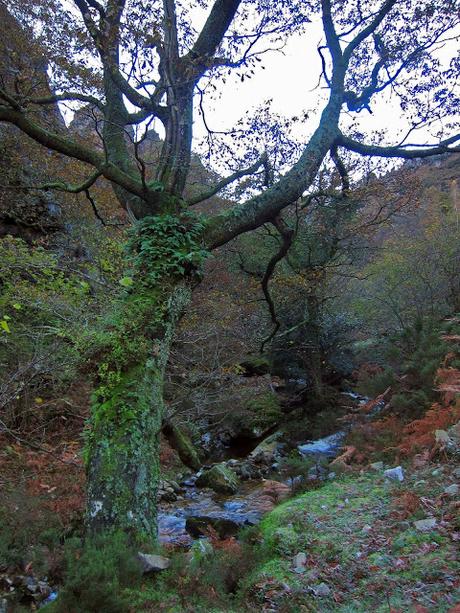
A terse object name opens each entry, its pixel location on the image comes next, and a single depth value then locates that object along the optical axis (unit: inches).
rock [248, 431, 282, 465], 398.9
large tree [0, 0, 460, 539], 144.3
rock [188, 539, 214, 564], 133.5
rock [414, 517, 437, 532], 132.3
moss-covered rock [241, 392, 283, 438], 487.5
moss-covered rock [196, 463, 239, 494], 317.7
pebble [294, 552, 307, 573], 134.7
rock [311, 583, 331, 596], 118.6
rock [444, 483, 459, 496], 147.7
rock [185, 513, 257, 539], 231.8
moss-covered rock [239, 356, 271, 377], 562.6
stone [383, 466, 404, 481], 196.6
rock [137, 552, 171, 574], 114.6
